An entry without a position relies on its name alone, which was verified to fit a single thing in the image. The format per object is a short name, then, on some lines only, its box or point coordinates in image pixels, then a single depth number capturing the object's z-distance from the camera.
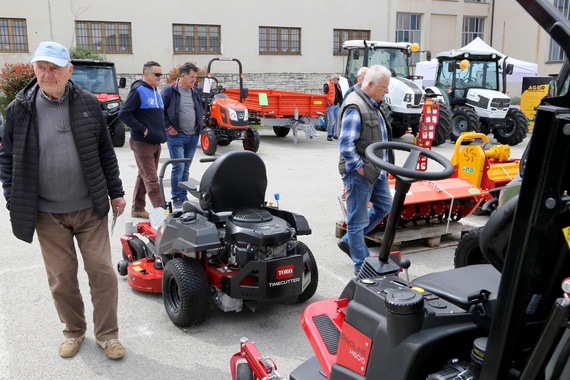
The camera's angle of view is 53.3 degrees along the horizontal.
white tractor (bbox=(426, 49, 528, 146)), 14.20
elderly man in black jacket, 3.17
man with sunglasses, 6.20
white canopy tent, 21.62
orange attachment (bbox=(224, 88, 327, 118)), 13.92
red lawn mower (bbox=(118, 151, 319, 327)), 3.79
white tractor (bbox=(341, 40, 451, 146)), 13.89
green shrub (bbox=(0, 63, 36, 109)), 16.08
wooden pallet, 5.59
